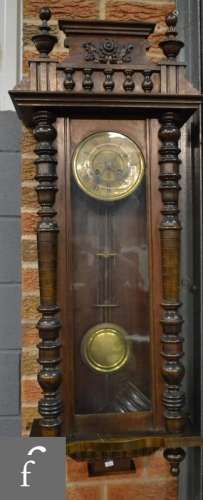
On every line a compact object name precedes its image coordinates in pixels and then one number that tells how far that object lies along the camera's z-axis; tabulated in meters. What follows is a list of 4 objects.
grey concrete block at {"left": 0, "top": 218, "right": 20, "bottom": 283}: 0.99
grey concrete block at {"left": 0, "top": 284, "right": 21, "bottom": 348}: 0.99
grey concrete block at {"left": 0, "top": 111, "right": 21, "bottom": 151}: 0.99
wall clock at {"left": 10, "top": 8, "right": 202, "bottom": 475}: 0.75
